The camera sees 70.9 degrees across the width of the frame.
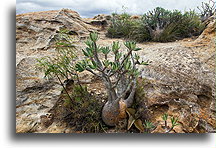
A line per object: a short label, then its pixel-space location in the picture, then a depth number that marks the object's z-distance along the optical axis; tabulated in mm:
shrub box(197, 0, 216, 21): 2306
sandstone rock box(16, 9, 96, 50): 2087
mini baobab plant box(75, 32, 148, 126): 943
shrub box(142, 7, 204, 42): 2480
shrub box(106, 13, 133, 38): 2892
